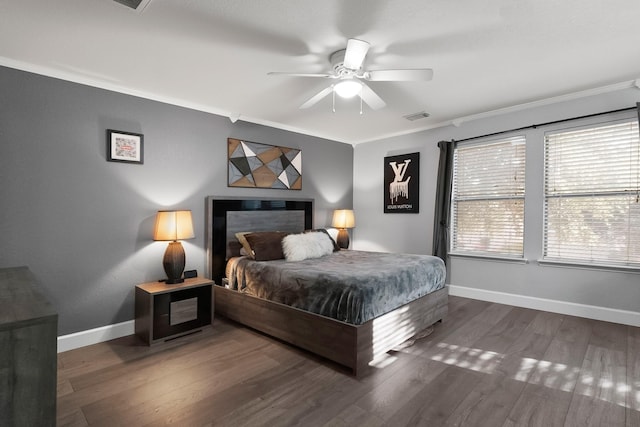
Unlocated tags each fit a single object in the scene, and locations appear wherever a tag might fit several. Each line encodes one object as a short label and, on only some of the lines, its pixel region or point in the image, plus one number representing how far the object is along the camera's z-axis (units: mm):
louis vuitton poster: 4926
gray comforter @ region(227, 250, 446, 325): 2475
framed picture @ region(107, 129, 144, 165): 3088
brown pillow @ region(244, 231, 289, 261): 3529
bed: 2436
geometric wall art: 4074
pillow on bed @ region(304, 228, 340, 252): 4224
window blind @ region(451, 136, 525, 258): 4020
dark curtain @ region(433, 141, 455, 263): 4449
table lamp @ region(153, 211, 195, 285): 3121
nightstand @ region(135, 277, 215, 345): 2947
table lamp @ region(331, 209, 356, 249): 5077
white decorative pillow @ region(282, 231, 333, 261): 3588
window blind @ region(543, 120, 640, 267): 3279
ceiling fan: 2186
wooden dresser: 1185
